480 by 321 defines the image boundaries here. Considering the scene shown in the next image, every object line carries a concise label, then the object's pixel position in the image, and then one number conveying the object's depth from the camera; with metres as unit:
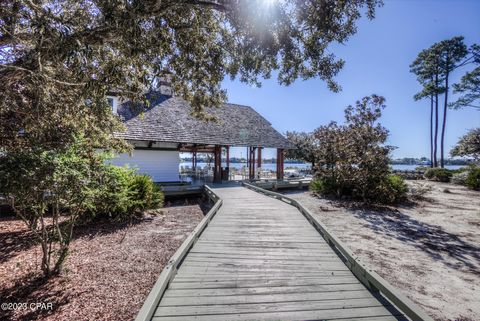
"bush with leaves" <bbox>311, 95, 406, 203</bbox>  13.74
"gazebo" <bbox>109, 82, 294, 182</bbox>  15.00
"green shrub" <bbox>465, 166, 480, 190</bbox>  20.69
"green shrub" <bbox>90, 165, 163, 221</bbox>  8.90
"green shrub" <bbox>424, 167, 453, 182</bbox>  27.28
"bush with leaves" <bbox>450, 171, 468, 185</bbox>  23.81
